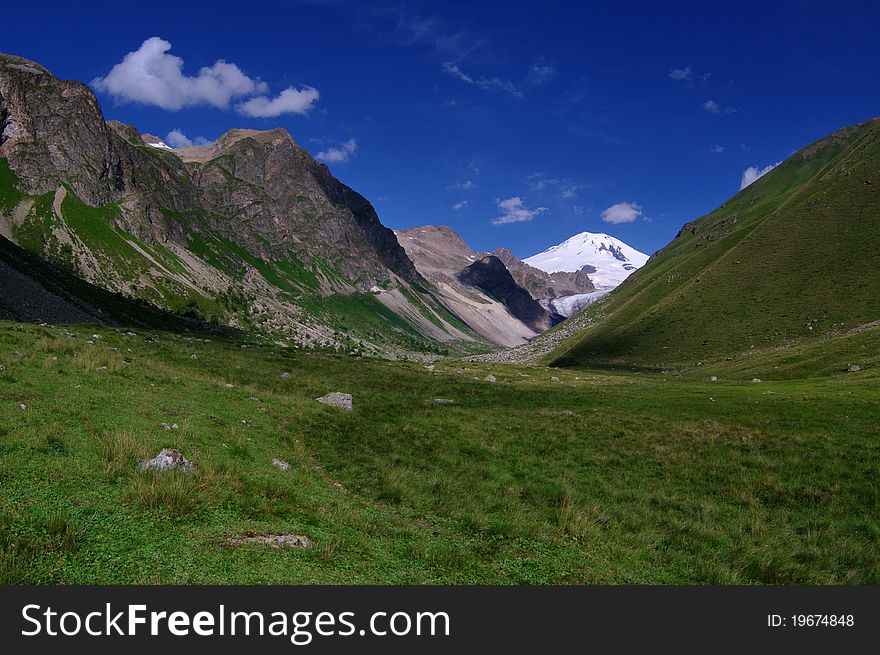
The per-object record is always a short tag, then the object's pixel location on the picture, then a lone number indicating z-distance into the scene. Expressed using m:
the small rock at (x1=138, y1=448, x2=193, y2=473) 11.33
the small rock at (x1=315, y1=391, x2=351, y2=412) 28.54
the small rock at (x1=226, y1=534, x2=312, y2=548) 9.10
